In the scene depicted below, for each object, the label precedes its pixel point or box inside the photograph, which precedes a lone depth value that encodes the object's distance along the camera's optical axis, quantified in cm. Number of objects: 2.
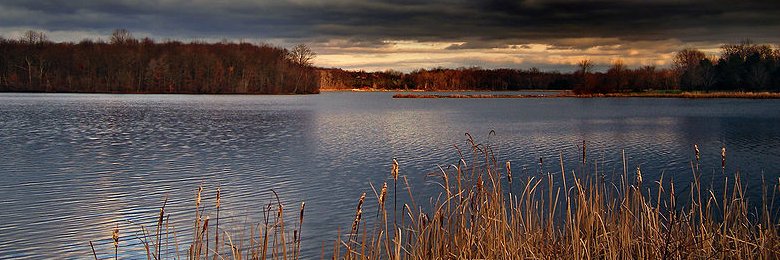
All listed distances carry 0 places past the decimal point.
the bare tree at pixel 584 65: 9669
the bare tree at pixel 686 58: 11496
